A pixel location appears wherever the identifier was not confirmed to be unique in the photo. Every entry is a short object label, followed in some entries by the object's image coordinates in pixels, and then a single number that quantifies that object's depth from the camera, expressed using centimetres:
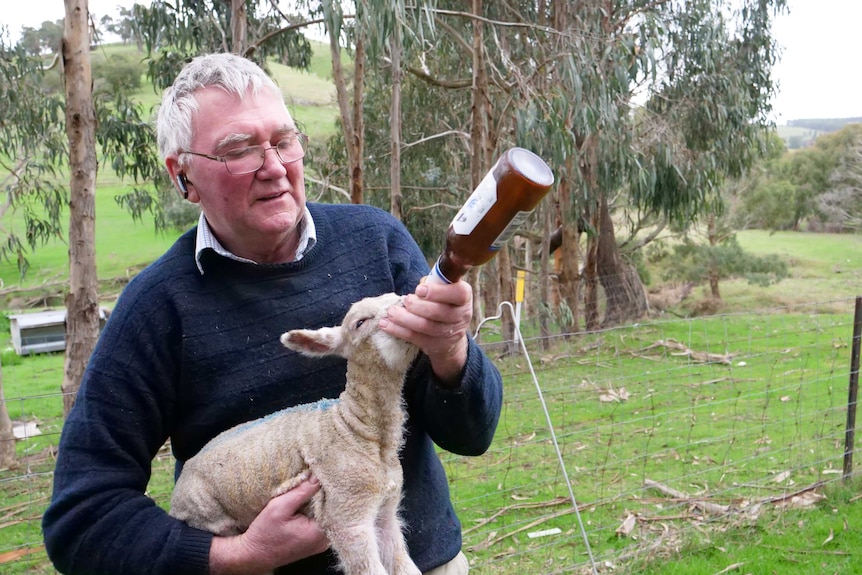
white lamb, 145
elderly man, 147
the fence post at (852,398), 502
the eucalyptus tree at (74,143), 571
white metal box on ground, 1568
